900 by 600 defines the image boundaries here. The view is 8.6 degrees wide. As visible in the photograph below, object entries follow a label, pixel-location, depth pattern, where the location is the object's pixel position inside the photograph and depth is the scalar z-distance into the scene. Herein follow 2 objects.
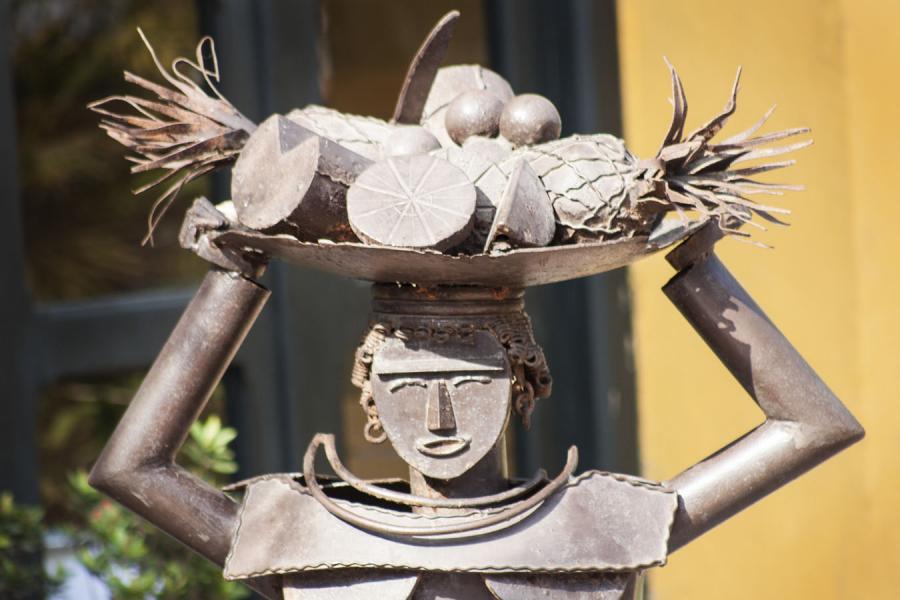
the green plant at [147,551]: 7.32
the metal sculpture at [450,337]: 6.43
